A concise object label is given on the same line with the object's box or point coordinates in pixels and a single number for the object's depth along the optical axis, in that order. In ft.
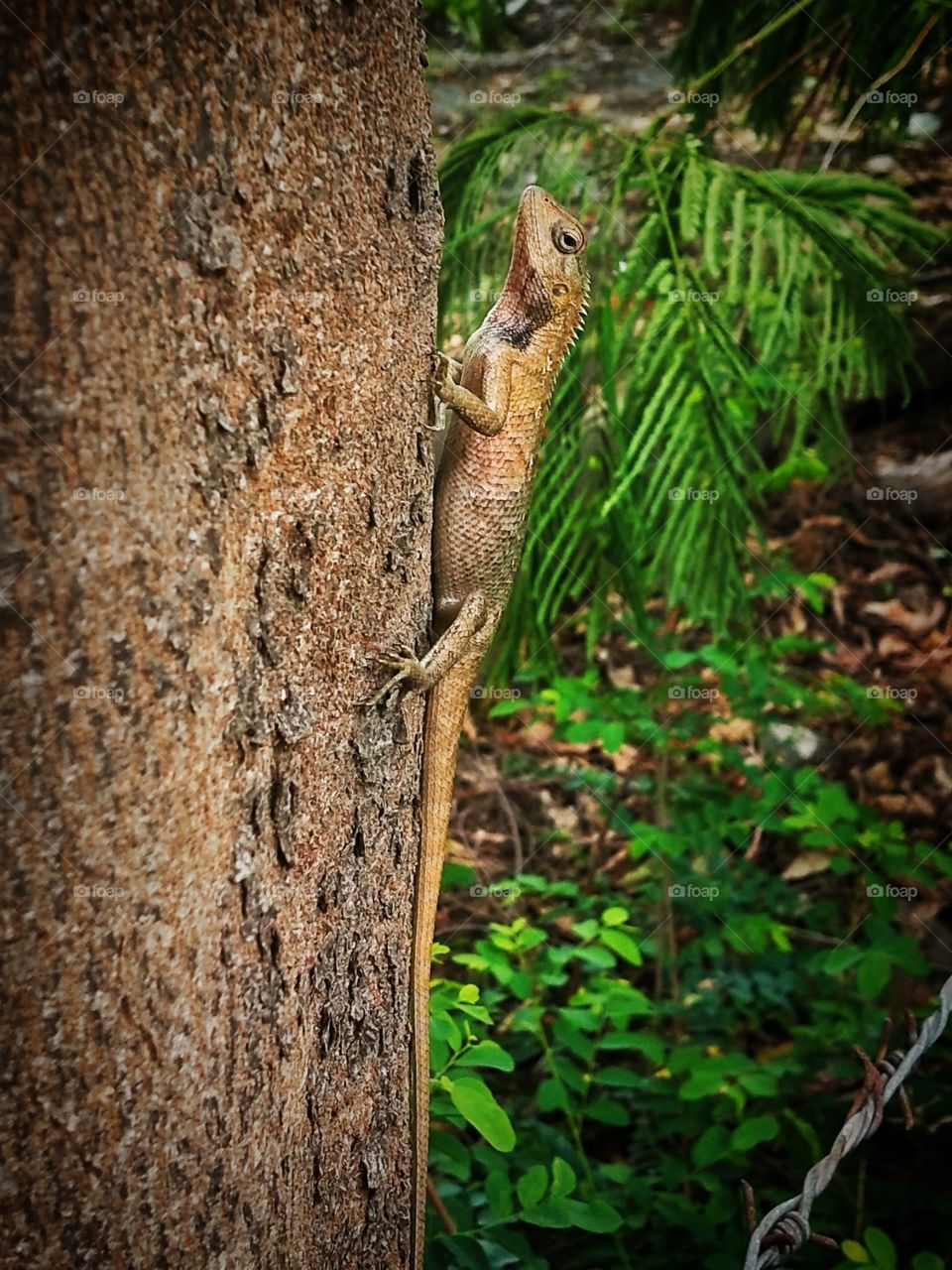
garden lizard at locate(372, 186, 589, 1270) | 1.81
